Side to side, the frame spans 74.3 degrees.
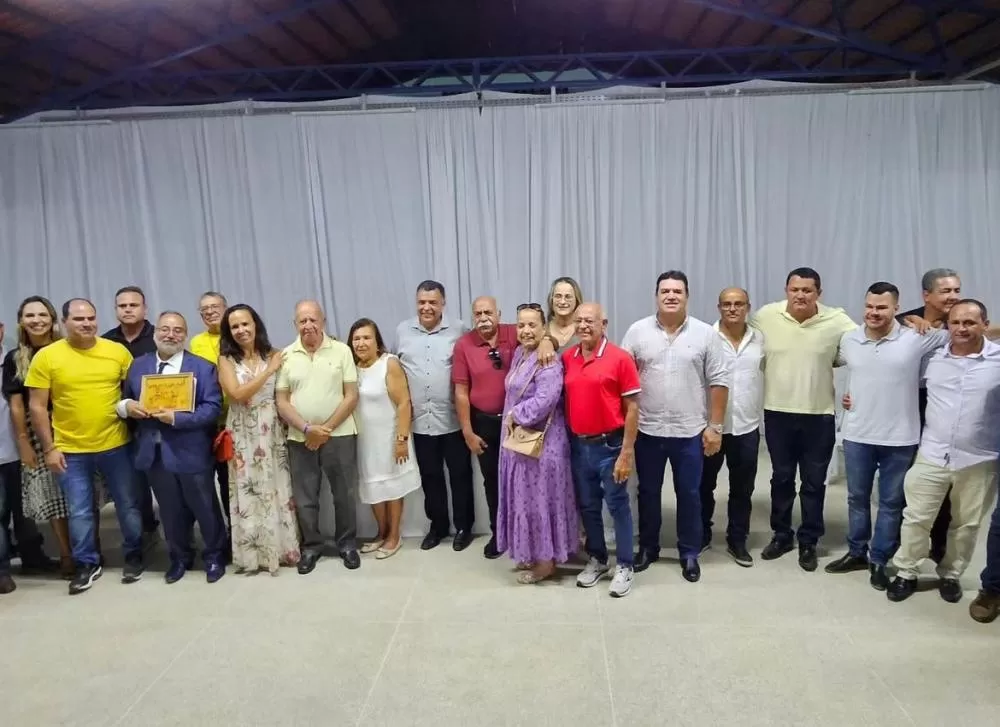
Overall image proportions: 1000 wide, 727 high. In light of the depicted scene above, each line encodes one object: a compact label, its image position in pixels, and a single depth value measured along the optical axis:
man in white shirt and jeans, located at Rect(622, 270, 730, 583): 2.89
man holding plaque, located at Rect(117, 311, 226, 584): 2.99
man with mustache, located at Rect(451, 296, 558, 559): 3.19
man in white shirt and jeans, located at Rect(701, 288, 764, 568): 3.06
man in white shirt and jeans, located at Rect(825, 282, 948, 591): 2.76
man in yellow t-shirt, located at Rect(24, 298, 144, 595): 2.97
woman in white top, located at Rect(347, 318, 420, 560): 3.25
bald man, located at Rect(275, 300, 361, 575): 3.13
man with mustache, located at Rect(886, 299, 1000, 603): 2.55
